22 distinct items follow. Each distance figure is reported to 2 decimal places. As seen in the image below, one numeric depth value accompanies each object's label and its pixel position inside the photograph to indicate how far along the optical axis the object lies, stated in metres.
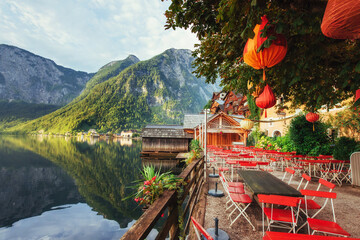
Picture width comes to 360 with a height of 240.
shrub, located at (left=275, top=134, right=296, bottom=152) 10.77
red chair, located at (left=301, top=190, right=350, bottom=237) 2.38
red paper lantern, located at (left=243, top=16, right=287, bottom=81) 2.33
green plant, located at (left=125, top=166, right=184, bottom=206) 2.45
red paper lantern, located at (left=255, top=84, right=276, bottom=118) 3.43
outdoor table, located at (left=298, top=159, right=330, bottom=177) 7.06
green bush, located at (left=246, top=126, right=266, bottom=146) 20.25
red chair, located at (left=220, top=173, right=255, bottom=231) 3.58
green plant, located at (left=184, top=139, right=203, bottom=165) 8.21
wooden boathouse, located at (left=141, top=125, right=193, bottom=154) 25.92
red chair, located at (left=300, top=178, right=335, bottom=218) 3.15
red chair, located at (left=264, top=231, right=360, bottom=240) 1.72
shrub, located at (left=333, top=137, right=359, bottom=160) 7.48
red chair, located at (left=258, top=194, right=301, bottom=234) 2.63
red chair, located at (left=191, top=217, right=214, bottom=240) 1.50
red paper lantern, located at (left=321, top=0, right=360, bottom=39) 1.25
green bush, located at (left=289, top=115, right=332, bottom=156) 9.22
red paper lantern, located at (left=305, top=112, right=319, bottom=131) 7.95
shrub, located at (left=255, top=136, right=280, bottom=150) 13.83
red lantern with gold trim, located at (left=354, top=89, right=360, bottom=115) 3.98
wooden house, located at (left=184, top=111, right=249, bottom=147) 18.14
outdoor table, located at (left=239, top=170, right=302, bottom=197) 3.30
